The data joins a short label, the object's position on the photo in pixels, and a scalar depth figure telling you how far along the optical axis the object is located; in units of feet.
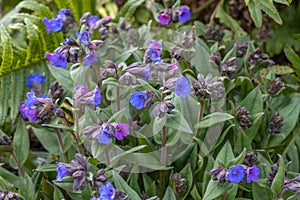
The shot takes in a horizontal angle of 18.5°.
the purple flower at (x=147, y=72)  2.77
